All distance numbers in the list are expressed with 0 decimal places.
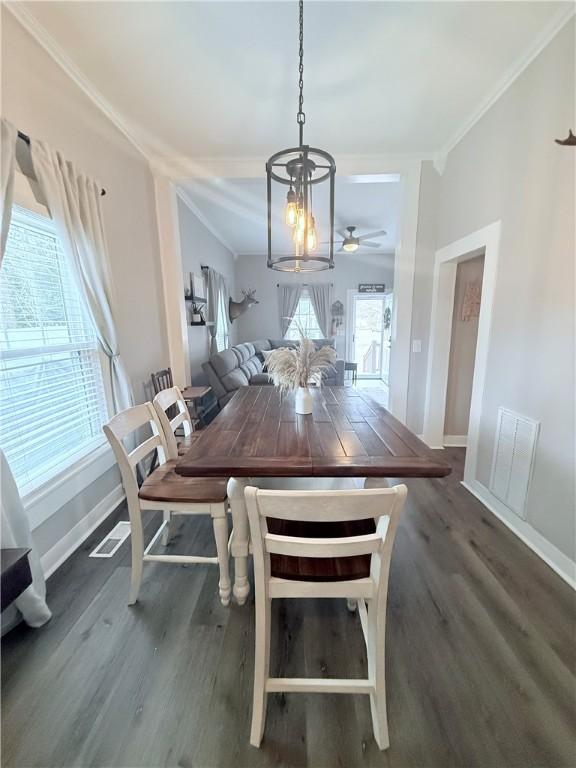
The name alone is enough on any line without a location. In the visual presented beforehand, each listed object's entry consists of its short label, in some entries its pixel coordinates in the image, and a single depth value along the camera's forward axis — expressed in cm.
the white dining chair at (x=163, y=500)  139
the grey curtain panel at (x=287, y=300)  705
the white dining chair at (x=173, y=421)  175
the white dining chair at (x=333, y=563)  77
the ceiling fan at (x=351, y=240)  455
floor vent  182
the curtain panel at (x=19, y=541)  129
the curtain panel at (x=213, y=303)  474
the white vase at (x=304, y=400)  176
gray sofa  378
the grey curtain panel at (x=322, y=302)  704
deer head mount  635
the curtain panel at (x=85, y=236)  161
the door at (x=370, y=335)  723
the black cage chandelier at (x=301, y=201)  146
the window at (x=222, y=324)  534
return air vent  185
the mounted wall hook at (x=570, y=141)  141
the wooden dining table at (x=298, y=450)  115
